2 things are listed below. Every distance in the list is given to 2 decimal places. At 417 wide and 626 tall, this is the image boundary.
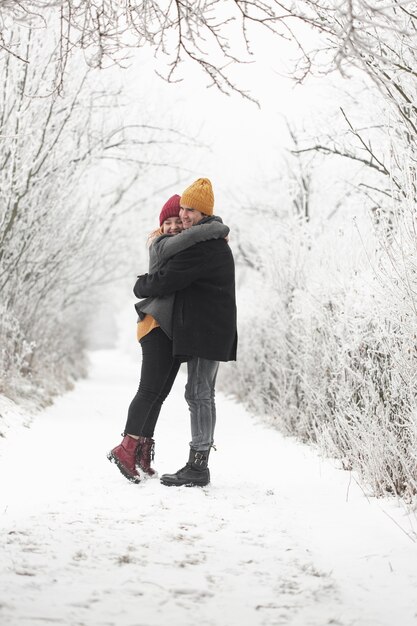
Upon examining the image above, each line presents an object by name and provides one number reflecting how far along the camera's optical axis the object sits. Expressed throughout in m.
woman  7.73
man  7.61
